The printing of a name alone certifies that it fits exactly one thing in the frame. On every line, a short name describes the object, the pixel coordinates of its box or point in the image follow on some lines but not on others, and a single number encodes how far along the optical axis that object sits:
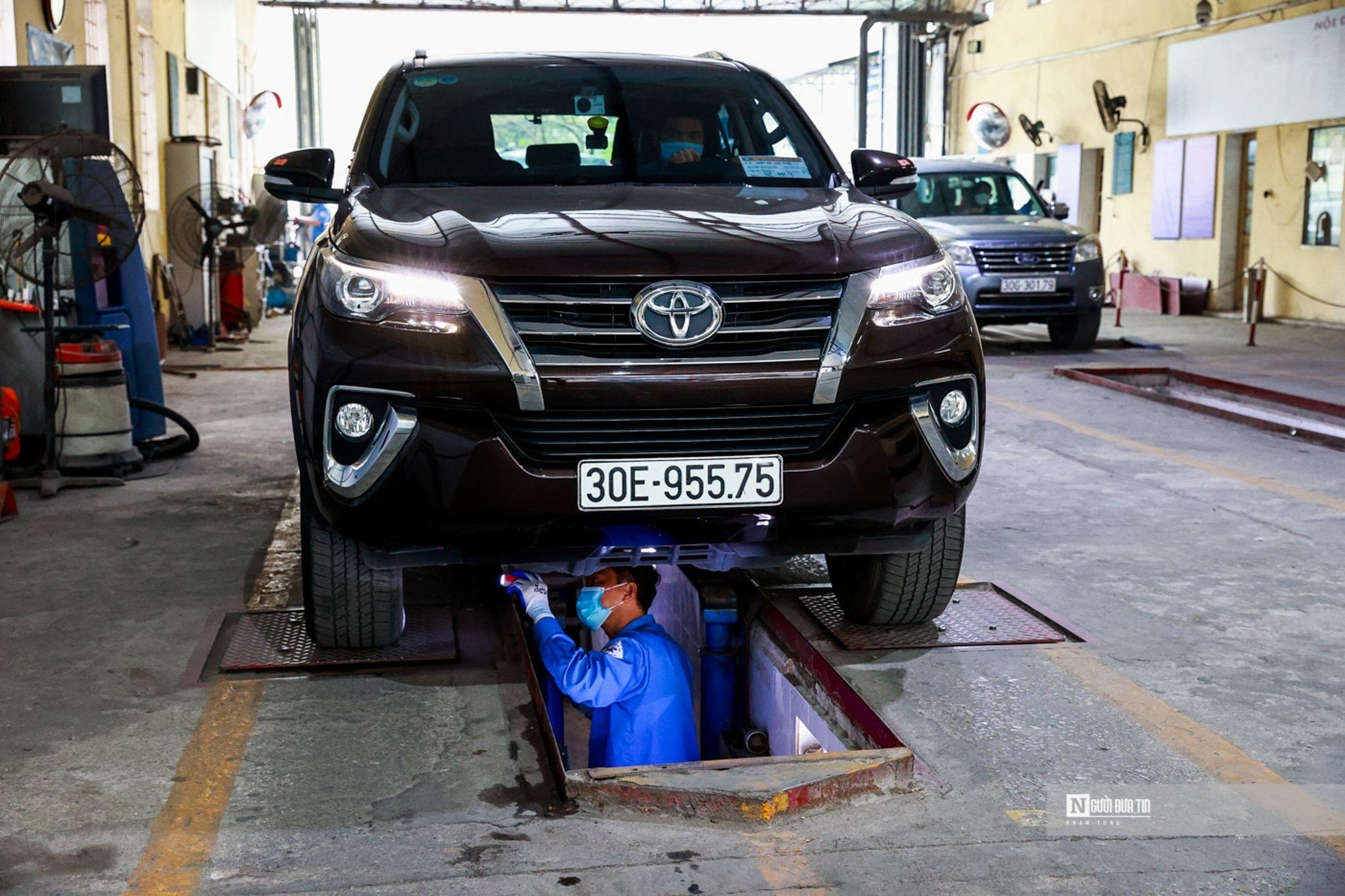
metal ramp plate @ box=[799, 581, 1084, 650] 4.39
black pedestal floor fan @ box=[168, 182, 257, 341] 14.37
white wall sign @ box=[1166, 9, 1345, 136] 16.83
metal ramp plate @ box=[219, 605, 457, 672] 4.16
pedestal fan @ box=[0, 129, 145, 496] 6.87
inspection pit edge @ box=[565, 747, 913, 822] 3.15
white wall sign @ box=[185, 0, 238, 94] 18.72
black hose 7.74
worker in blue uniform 4.20
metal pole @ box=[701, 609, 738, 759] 5.14
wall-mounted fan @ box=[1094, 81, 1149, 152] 21.73
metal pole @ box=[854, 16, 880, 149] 27.25
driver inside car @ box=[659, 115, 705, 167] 4.68
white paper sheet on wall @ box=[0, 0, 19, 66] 9.38
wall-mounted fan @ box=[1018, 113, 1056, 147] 24.55
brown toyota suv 3.46
